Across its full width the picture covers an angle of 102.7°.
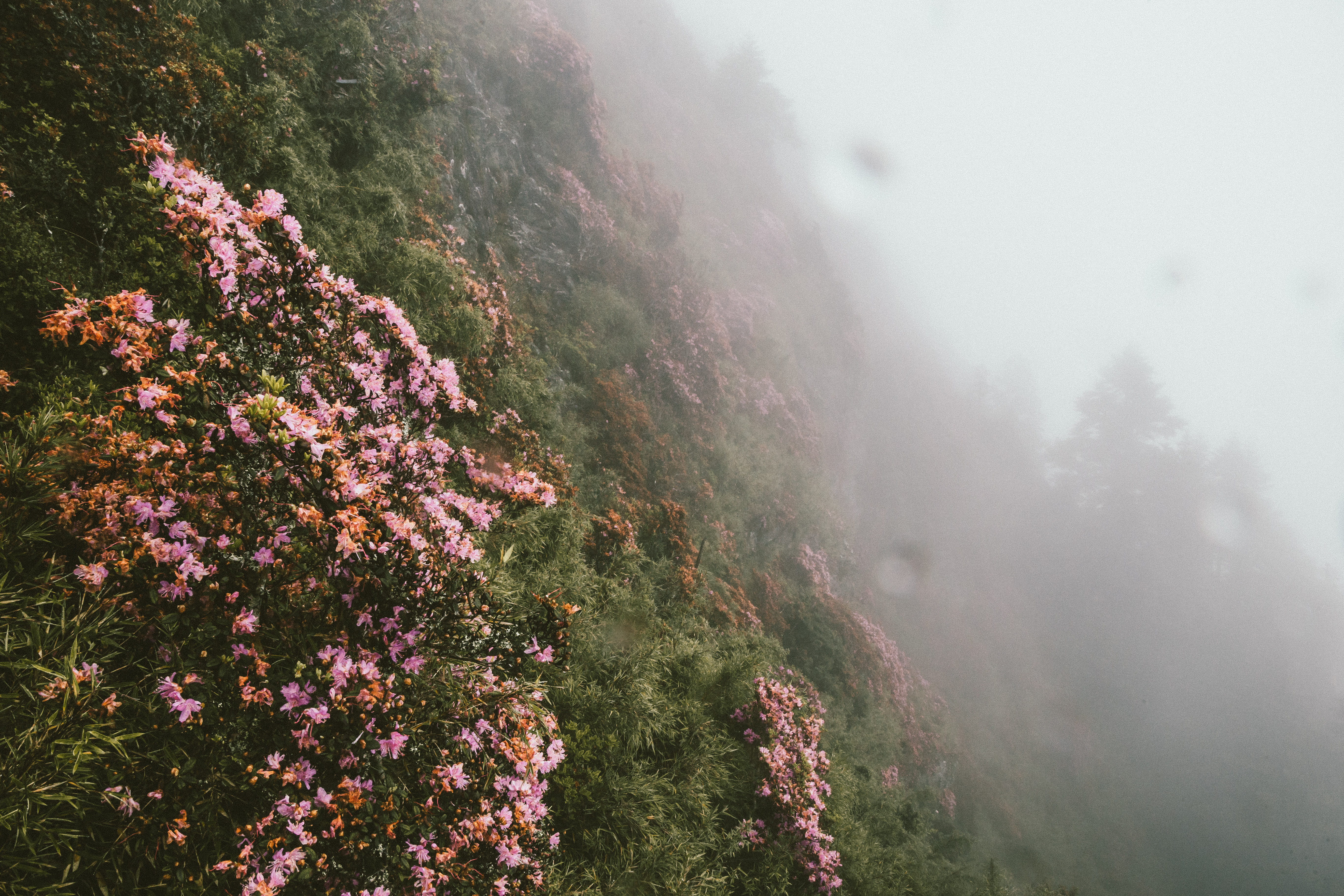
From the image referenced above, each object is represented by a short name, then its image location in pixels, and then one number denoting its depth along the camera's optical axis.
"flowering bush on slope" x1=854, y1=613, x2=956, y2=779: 17.03
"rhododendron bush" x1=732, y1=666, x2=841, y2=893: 6.20
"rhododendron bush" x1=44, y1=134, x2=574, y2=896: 2.51
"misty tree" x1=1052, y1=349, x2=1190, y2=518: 43.84
